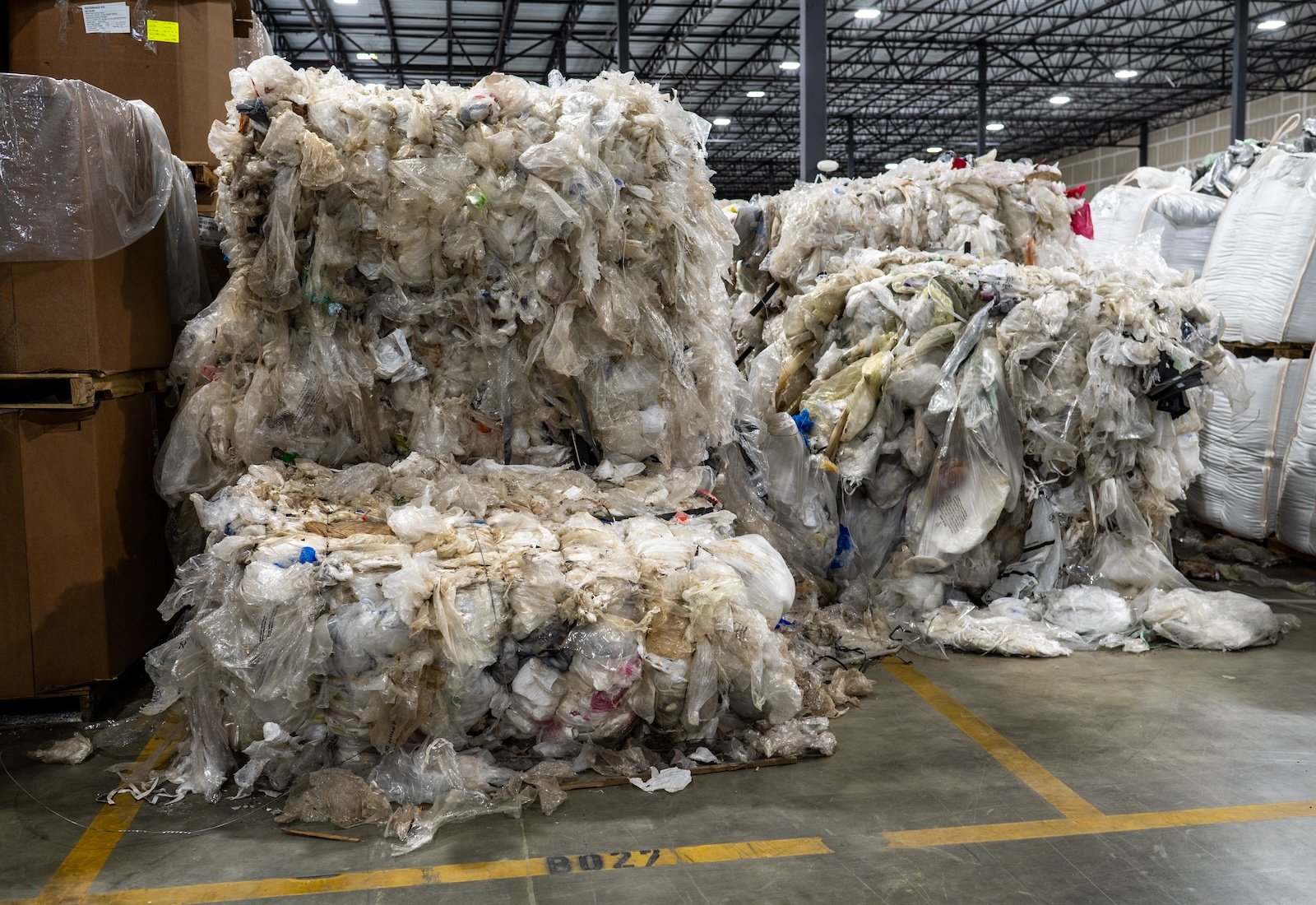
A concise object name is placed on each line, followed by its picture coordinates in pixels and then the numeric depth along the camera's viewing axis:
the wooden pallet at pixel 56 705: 4.01
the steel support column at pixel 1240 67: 13.64
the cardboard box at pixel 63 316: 3.86
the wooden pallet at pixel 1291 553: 6.46
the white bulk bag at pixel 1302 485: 6.21
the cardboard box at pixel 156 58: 4.78
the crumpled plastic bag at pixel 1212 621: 4.96
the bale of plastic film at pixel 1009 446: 5.16
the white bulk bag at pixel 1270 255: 6.42
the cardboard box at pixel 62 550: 3.90
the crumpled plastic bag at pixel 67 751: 3.69
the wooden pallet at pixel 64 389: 3.90
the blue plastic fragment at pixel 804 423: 5.46
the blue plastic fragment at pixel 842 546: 5.43
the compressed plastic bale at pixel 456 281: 4.08
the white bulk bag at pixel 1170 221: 7.64
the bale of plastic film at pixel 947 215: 6.96
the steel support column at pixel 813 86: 9.65
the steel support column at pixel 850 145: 26.09
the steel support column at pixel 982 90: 19.33
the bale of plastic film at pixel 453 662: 3.31
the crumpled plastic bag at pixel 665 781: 3.43
